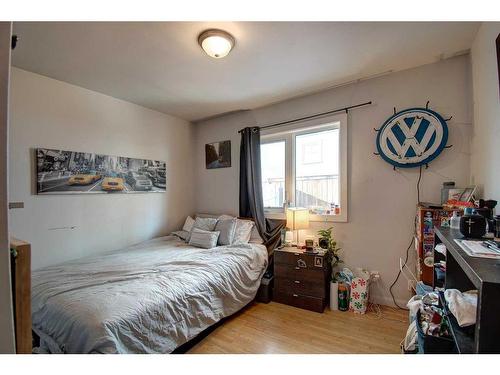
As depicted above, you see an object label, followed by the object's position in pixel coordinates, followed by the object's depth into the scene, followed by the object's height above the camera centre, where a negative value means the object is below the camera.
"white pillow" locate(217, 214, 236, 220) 3.25 -0.45
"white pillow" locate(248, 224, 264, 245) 2.97 -0.67
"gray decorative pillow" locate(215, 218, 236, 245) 2.91 -0.57
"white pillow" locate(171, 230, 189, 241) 3.18 -0.68
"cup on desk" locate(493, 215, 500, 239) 1.06 -0.19
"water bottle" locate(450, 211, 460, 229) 1.38 -0.23
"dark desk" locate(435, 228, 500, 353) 0.65 -0.35
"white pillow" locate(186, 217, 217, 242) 3.10 -0.52
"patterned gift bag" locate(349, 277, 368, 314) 2.27 -1.09
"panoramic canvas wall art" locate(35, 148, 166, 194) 2.29 +0.15
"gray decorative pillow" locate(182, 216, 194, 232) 3.40 -0.57
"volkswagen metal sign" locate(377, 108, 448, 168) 2.10 +0.46
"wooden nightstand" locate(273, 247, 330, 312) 2.35 -0.99
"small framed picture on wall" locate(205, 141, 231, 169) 3.52 +0.49
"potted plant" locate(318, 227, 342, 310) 2.38 -0.76
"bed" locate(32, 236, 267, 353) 1.31 -0.77
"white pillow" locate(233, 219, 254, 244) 2.91 -0.59
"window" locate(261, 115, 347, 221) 2.64 +0.22
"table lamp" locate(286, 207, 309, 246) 2.59 -0.37
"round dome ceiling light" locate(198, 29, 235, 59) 1.66 +1.07
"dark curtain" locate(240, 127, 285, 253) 3.02 -0.06
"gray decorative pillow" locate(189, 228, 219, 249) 2.79 -0.65
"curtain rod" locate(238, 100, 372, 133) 2.51 +0.84
